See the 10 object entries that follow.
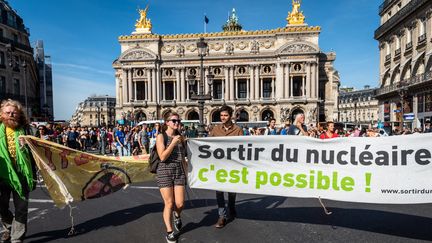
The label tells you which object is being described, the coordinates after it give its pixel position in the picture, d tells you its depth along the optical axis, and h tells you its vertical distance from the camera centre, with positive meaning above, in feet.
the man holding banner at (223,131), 14.74 -0.59
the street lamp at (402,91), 81.57 +8.02
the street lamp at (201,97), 51.57 +4.41
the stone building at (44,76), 231.30 +39.40
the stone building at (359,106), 302.25 +14.25
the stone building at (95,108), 365.53 +17.20
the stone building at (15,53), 112.41 +30.74
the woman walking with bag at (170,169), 12.50 -2.20
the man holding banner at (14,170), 12.13 -2.09
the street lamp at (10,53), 58.88 +15.47
